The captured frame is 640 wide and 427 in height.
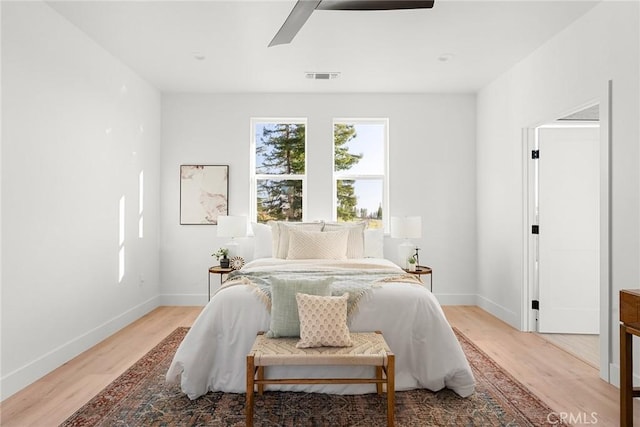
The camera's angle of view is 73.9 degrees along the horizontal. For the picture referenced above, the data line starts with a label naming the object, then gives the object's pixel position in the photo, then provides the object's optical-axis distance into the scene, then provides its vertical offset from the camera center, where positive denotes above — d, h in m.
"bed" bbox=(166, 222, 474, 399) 2.70 -0.81
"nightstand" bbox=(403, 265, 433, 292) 4.63 -0.59
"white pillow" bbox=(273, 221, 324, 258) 4.56 -0.14
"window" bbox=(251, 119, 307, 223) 5.53 +0.63
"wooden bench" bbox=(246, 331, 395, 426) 2.27 -0.77
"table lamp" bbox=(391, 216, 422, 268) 4.73 -0.11
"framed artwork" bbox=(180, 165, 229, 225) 5.41 +0.30
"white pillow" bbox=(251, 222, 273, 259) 4.78 -0.28
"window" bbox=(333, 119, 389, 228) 5.52 +0.62
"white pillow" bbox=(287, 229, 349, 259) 4.37 -0.29
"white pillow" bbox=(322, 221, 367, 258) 4.60 -0.20
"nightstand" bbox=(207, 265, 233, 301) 4.70 -0.60
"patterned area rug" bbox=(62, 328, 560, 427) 2.38 -1.14
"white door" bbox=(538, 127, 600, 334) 4.17 -0.11
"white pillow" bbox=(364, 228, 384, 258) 4.84 -0.30
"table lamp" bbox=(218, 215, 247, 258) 4.86 -0.11
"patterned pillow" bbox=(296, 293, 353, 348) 2.46 -0.62
